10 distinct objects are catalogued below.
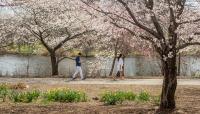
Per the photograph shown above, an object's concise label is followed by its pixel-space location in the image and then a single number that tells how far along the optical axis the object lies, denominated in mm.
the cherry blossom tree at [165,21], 12461
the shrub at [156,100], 15102
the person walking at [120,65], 27197
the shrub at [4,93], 16072
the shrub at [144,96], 15664
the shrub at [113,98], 14812
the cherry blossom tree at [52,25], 29922
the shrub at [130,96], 15670
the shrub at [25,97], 15258
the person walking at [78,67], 26264
